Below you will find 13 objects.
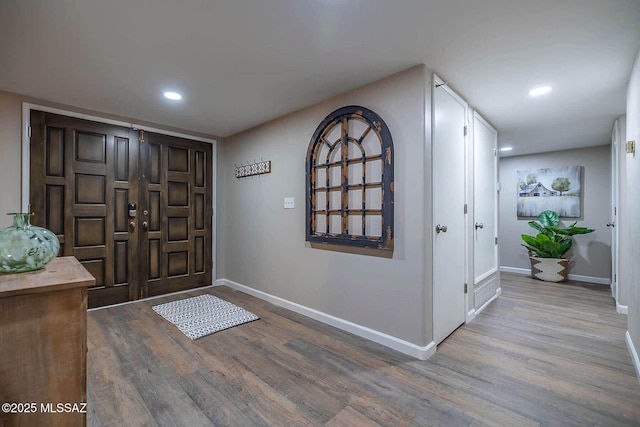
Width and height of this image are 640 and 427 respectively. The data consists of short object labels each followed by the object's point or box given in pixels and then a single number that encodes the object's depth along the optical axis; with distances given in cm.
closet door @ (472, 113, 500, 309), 312
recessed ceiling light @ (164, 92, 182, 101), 269
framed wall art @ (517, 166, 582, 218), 473
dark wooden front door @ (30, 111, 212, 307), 297
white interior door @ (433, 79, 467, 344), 232
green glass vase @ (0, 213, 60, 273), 104
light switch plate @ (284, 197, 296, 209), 323
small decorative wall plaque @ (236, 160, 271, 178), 355
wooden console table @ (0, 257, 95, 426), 91
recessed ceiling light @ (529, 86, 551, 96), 253
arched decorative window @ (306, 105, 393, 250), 235
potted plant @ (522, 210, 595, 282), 453
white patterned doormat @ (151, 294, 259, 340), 266
